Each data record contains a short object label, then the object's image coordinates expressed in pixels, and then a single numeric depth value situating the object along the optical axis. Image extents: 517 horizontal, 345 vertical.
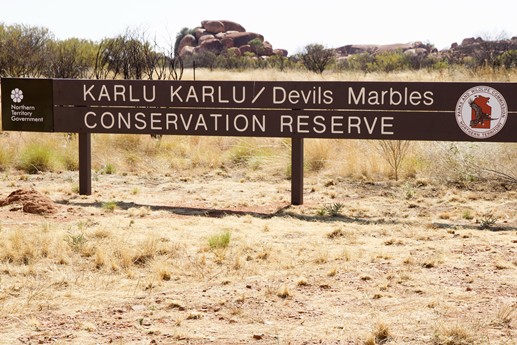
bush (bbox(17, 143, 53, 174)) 13.95
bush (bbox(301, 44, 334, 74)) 50.31
